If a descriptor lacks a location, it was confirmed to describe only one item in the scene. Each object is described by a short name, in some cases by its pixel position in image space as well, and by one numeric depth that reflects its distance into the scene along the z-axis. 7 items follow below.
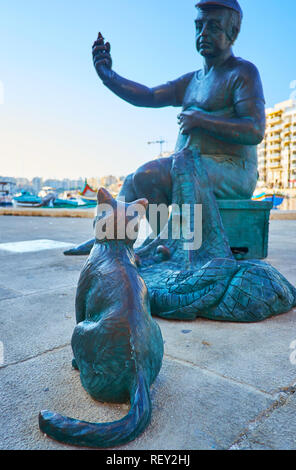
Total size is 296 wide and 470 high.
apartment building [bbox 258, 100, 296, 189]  57.90
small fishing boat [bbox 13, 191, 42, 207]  22.42
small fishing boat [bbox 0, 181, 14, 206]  28.48
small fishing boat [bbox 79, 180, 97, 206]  26.02
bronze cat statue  1.16
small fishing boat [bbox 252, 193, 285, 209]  18.88
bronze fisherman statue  2.56
